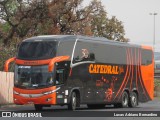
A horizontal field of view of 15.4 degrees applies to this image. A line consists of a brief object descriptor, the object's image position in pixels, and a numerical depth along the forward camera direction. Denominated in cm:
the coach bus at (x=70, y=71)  2870
